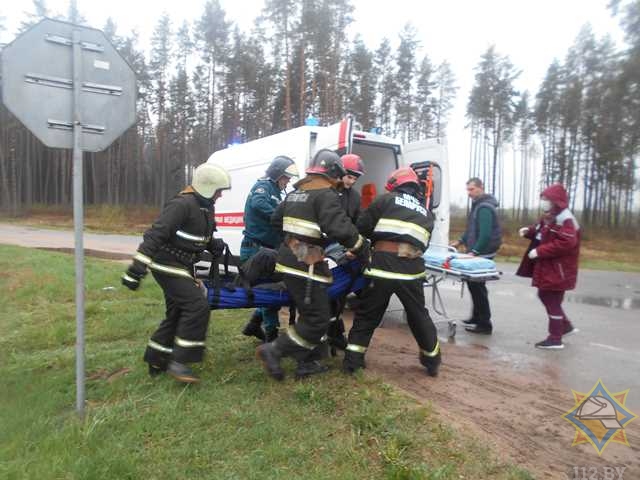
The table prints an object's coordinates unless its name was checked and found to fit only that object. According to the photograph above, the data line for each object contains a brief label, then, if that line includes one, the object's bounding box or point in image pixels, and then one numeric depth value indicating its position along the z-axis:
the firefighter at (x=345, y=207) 4.77
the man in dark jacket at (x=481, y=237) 6.18
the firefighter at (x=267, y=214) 4.84
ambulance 6.52
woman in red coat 5.49
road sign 3.15
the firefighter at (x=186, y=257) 3.86
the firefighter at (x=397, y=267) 4.17
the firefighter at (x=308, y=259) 3.86
